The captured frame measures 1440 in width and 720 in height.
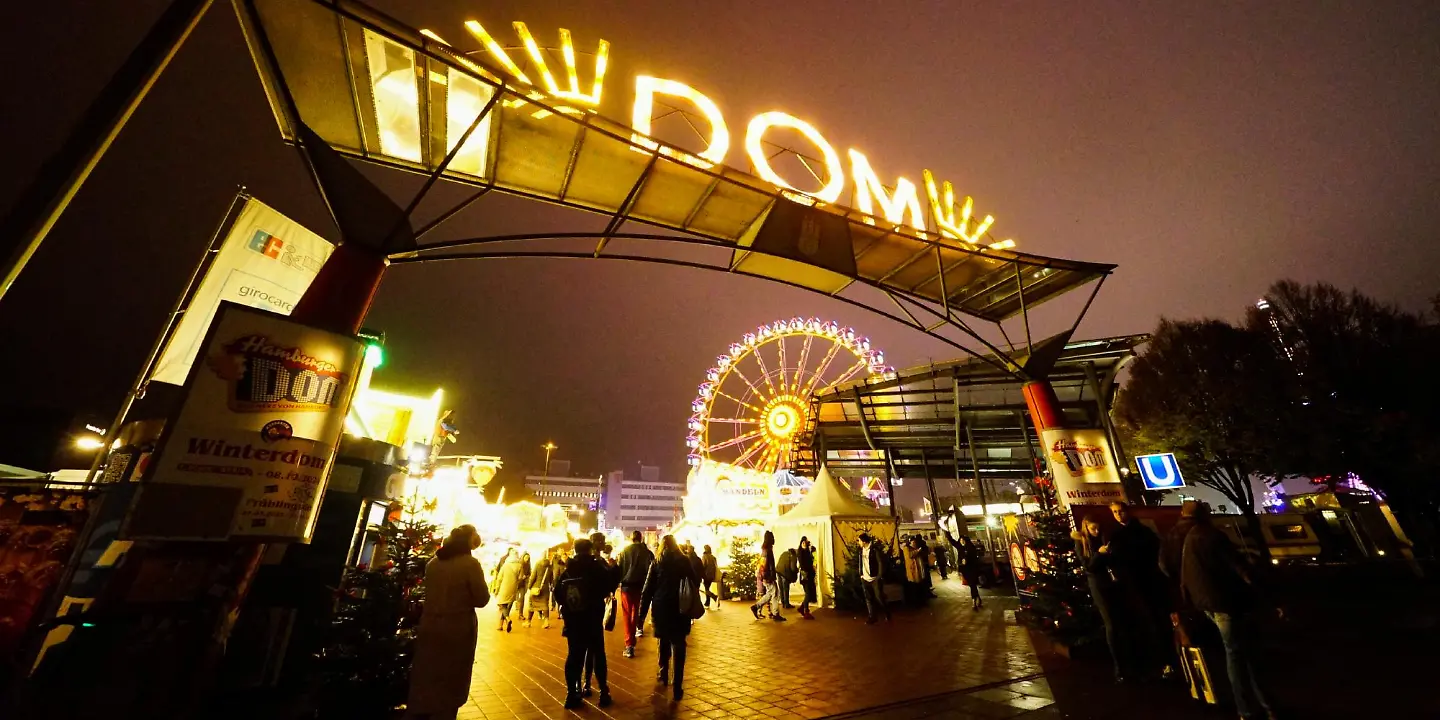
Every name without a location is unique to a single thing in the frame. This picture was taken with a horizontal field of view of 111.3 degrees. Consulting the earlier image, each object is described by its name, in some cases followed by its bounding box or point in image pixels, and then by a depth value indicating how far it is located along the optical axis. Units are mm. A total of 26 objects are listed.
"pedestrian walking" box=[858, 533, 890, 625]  10852
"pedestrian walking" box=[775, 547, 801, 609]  13234
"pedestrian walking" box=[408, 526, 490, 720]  3678
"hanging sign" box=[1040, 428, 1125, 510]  8086
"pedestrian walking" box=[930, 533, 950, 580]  20953
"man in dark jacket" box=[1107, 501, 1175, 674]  5441
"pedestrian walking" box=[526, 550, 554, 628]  12500
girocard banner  5938
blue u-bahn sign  13100
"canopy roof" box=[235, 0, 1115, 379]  4496
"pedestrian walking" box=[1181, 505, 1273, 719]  4008
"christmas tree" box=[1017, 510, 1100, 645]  6395
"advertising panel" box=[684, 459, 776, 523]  20078
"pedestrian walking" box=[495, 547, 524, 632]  11508
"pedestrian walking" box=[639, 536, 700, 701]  5578
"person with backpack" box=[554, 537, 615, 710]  5117
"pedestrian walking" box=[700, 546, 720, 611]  13683
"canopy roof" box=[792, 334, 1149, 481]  13273
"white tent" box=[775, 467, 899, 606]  13688
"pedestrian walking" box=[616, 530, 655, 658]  7391
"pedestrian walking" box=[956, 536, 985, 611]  12305
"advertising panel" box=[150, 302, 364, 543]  3273
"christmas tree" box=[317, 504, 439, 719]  4414
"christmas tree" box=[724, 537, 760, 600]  18109
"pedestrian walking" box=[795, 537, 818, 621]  12242
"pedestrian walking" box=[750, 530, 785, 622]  11977
